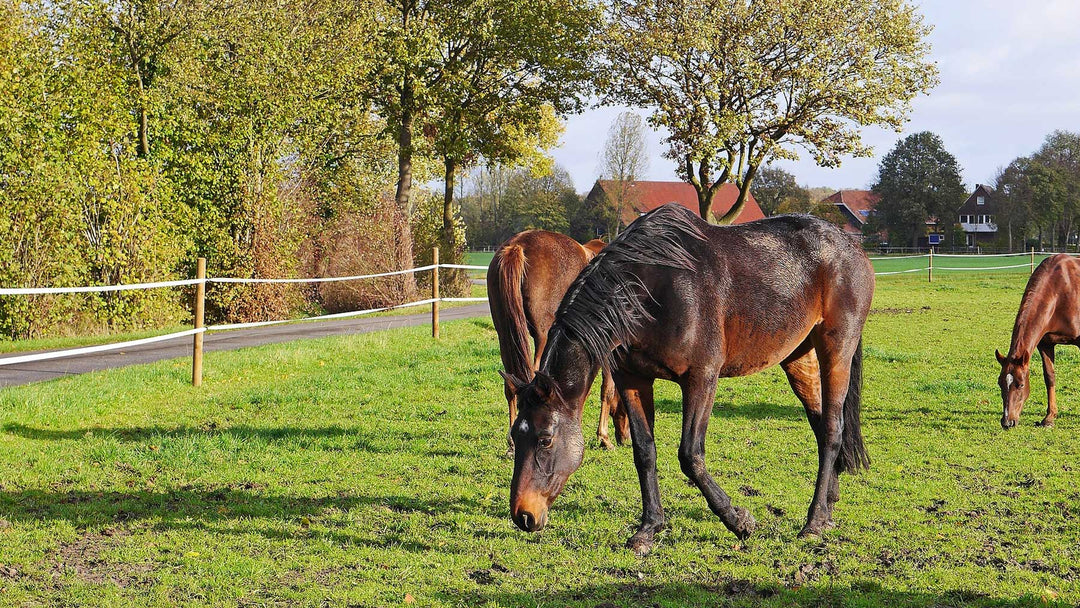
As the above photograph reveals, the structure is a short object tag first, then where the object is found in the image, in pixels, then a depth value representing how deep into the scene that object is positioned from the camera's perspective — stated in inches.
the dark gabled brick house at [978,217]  3661.4
